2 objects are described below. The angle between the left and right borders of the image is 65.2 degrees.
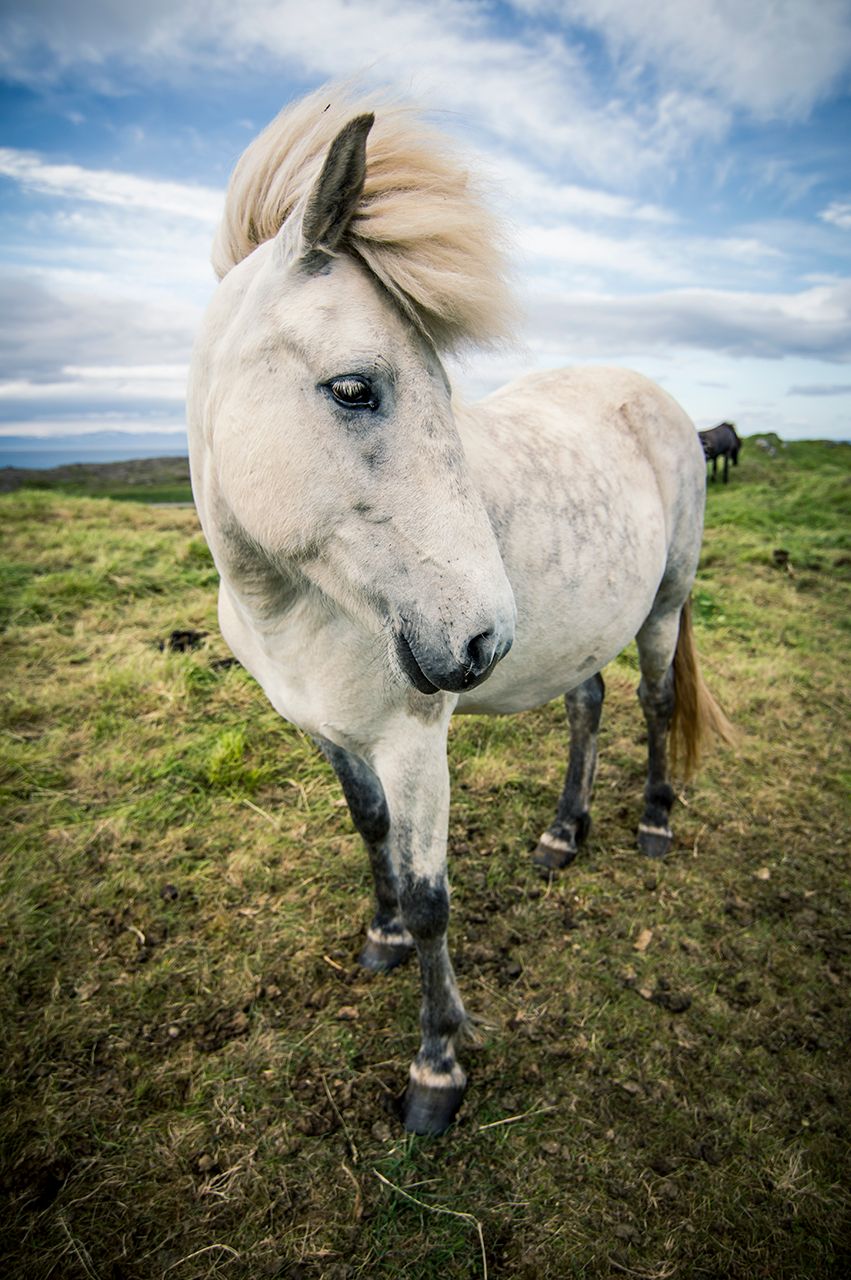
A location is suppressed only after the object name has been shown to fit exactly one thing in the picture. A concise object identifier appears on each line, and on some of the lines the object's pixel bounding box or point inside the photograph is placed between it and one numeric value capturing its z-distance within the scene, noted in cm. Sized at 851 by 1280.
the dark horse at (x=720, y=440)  1485
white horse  137
